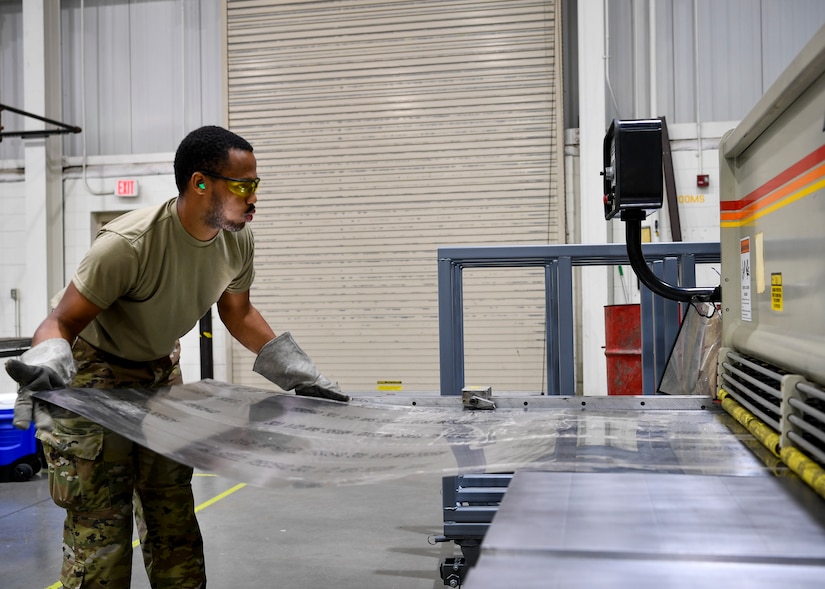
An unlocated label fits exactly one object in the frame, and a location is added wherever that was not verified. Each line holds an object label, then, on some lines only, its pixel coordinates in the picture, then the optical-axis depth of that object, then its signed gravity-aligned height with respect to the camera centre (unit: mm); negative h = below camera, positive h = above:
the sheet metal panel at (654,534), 958 -353
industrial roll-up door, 7676 +1458
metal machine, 1009 -347
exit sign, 8484 +1373
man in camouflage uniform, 2215 -111
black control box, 2477 +457
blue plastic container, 5715 -1145
